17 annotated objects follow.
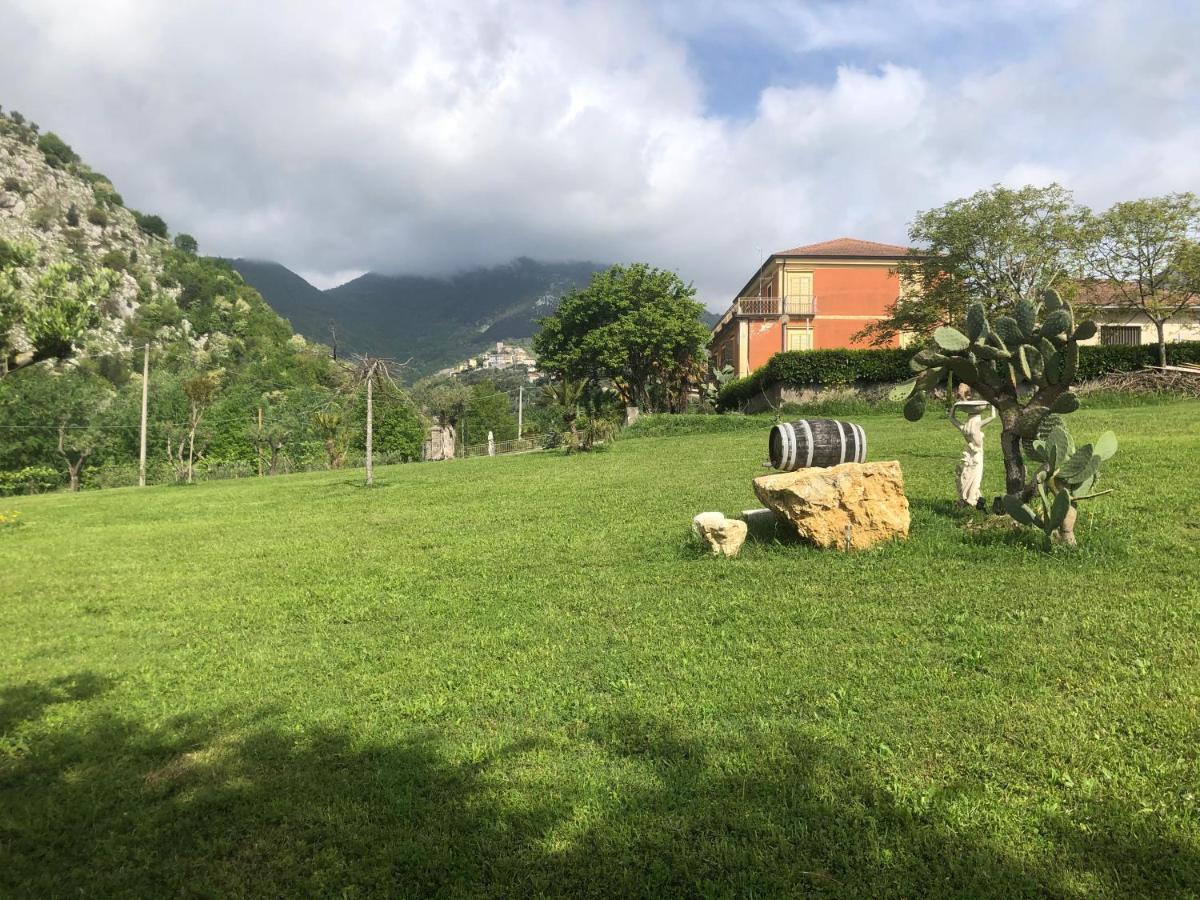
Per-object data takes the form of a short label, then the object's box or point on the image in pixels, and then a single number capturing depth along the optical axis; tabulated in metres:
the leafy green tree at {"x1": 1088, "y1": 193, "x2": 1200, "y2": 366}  25.80
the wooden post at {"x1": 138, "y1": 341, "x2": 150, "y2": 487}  30.64
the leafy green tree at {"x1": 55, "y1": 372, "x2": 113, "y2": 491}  38.97
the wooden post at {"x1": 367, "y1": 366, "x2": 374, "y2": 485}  18.70
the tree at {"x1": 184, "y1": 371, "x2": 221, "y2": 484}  32.19
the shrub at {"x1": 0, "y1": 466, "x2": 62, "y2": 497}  34.62
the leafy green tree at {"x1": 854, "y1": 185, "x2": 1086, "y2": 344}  26.38
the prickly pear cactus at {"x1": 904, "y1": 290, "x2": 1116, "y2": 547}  6.68
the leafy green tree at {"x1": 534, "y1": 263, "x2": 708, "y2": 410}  38.78
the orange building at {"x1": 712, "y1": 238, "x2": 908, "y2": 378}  40.91
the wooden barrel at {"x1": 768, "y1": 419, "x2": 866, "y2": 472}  9.45
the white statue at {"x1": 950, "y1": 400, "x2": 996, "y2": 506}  8.64
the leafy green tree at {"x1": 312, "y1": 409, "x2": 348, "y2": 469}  31.38
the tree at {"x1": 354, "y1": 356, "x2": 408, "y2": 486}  18.84
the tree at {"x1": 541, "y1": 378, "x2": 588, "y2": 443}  26.31
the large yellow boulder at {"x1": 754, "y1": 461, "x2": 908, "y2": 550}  7.51
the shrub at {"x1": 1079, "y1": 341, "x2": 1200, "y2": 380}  24.61
